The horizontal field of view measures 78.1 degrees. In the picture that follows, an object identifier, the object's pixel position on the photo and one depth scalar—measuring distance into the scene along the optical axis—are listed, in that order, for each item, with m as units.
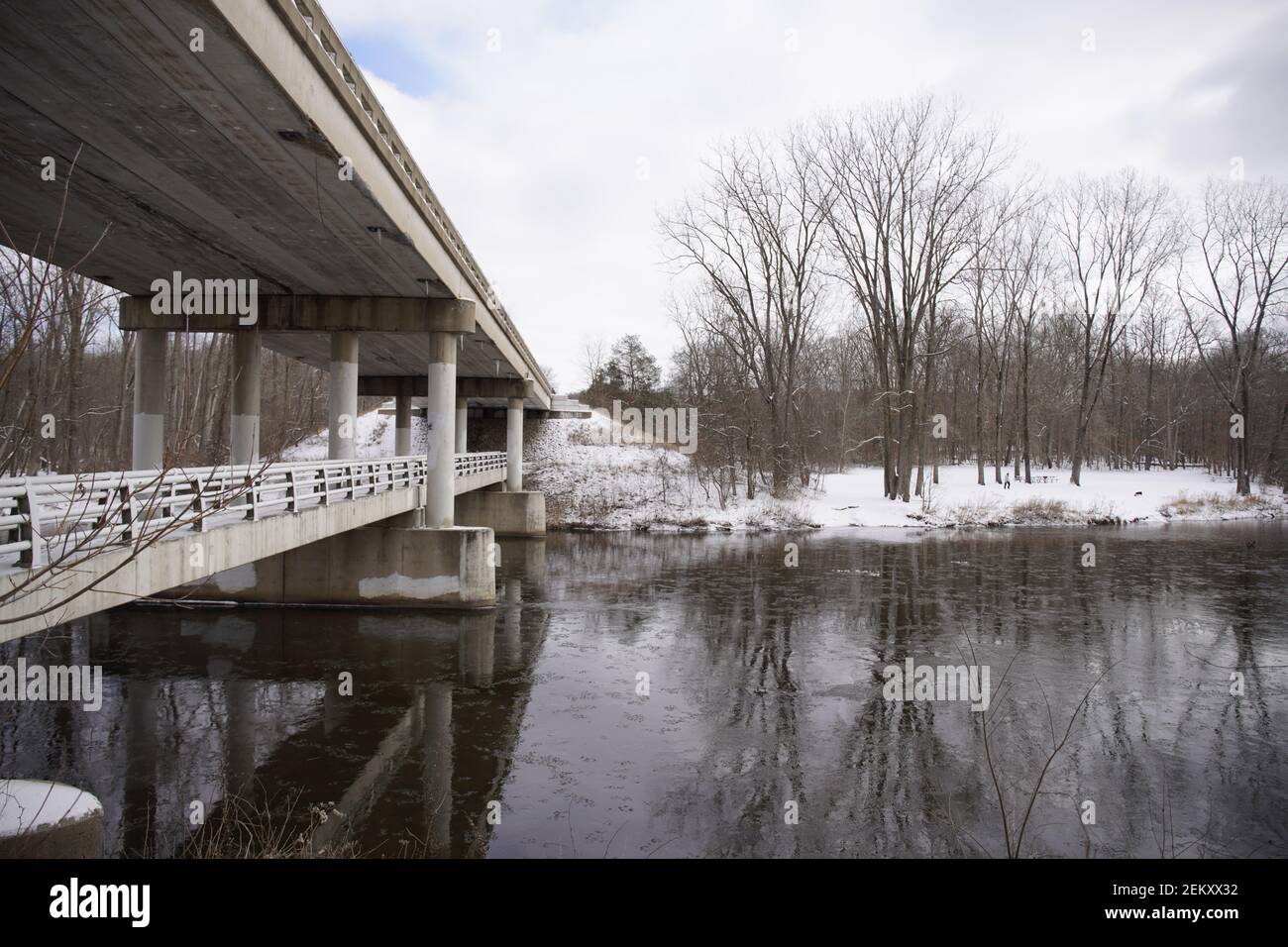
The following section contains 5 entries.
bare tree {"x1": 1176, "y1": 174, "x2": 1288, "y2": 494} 43.28
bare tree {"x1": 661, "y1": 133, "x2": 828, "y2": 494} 38.94
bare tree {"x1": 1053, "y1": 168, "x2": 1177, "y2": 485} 44.34
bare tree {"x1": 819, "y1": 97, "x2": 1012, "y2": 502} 37.91
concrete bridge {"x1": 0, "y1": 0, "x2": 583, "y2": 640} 7.10
